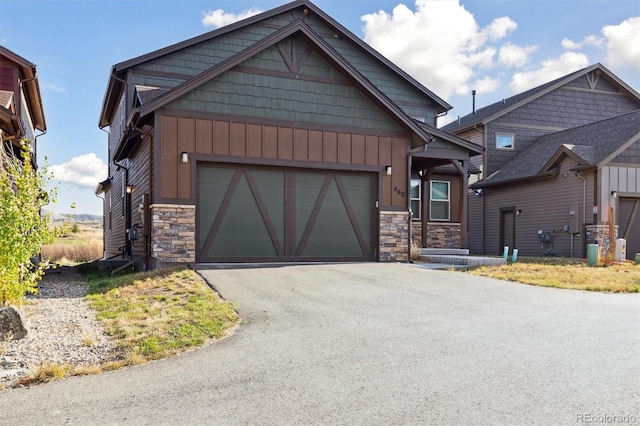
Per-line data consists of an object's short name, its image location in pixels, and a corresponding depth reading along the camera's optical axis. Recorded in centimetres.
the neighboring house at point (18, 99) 1104
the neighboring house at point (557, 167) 1683
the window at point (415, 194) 1894
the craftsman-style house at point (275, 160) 1191
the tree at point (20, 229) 710
